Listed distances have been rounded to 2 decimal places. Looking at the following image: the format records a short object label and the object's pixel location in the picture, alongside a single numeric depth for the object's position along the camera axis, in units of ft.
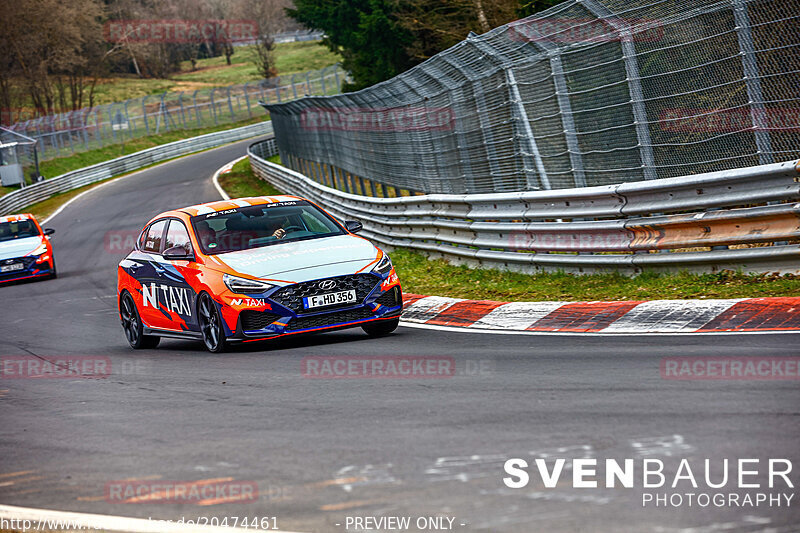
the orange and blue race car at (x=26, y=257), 157.69
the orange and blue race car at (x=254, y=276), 64.54
